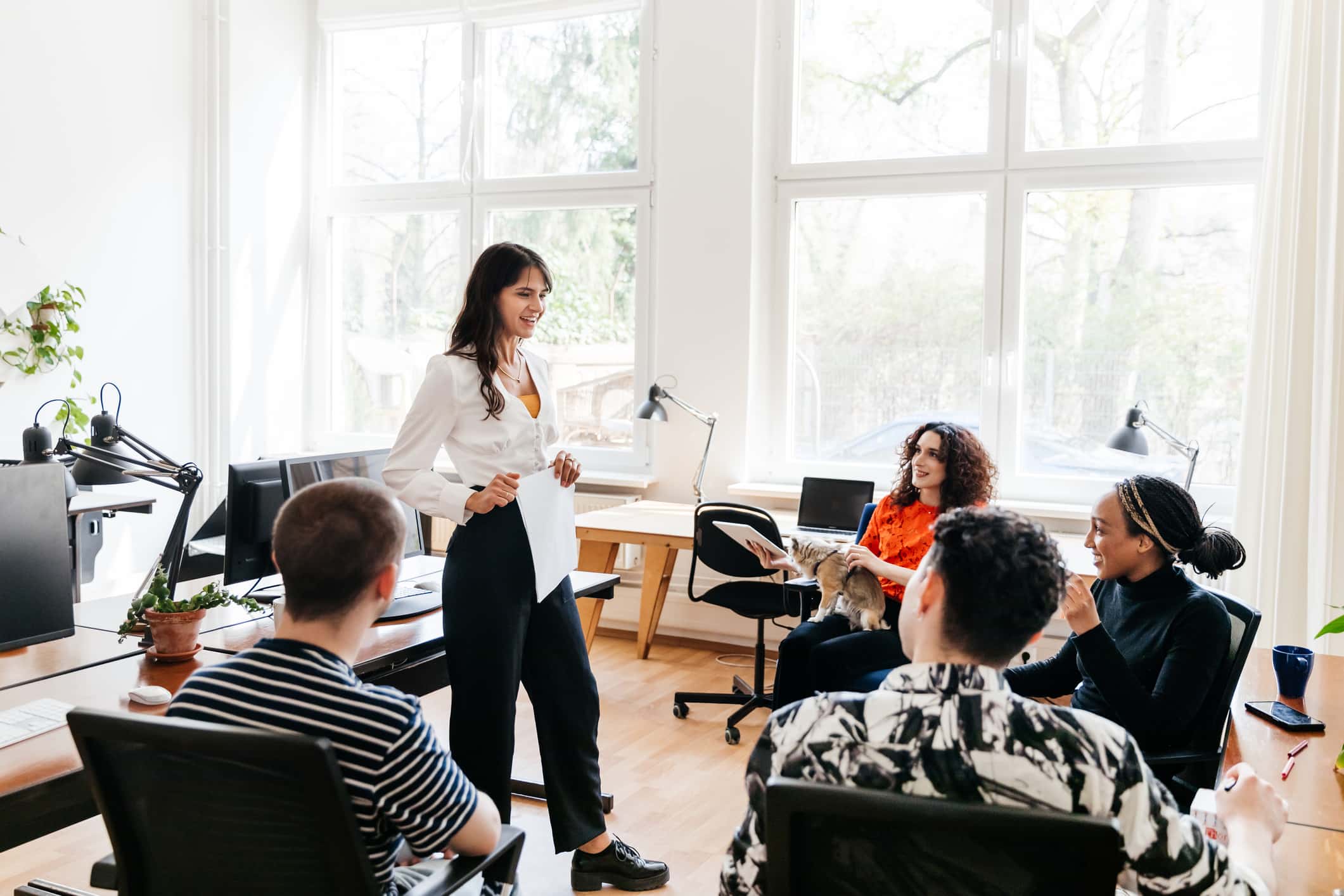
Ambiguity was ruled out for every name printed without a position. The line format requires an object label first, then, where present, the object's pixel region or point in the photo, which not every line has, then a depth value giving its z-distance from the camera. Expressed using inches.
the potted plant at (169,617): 82.2
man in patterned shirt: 42.5
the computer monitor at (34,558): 77.9
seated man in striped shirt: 50.1
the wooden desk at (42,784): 58.1
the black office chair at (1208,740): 76.2
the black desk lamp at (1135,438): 153.0
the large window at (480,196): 216.4
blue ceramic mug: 78.1
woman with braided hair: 75.7
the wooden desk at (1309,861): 49.8
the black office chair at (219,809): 44.3
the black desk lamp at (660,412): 189.3
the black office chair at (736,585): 151.6
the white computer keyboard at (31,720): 65.3
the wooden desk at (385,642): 87.3
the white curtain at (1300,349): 150.6
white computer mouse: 73.2
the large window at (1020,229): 173.9
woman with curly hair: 125.8
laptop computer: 171.0
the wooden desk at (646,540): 174.2
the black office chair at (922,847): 38.4
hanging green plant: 176.7
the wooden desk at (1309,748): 59.1
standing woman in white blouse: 90.2
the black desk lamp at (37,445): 109.7
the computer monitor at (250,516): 96.0
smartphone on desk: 72.4
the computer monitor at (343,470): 96.0
